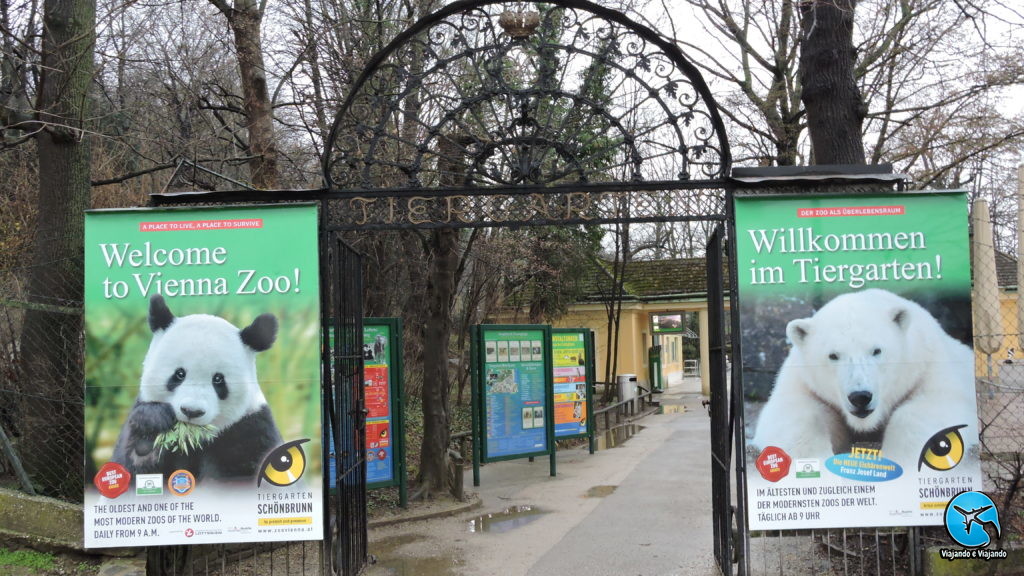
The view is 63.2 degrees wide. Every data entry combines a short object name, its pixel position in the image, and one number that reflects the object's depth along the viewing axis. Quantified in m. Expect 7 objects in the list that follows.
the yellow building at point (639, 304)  29.45
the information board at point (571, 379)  13.86
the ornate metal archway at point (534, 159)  6.53
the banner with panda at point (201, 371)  6.31
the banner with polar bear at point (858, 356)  6.19
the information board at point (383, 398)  9.91
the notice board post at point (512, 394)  12.03
